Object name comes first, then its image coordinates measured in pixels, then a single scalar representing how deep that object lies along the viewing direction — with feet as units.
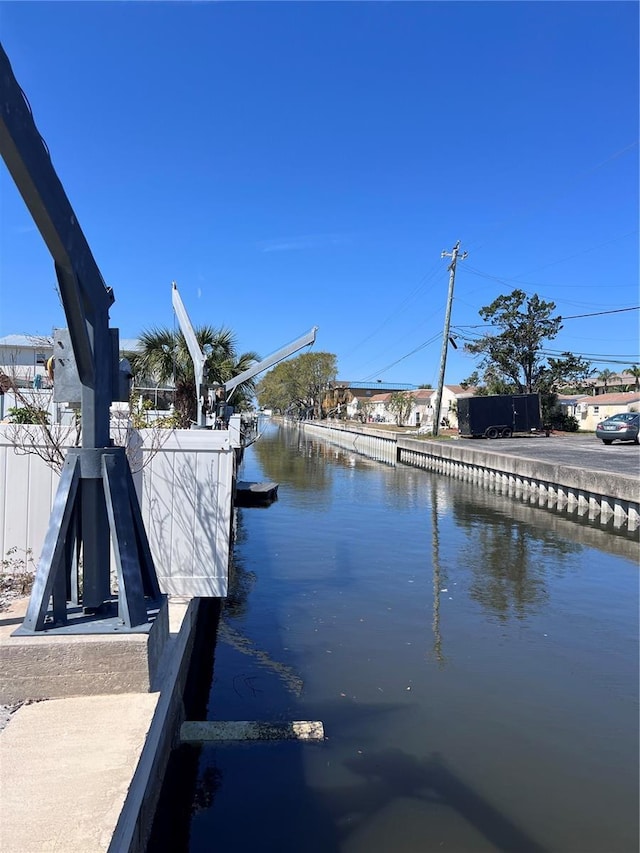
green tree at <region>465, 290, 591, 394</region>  149.59
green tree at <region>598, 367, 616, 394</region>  329.68
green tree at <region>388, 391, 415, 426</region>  258.16
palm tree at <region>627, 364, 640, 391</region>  288.75
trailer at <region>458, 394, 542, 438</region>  120.37
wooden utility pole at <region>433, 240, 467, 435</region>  130.82
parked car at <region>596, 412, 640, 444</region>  94.27
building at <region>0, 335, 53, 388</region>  25.28
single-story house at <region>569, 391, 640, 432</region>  213.87
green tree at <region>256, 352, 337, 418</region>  305.12
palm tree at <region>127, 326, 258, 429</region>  61.16
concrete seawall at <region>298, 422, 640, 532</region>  51.24
